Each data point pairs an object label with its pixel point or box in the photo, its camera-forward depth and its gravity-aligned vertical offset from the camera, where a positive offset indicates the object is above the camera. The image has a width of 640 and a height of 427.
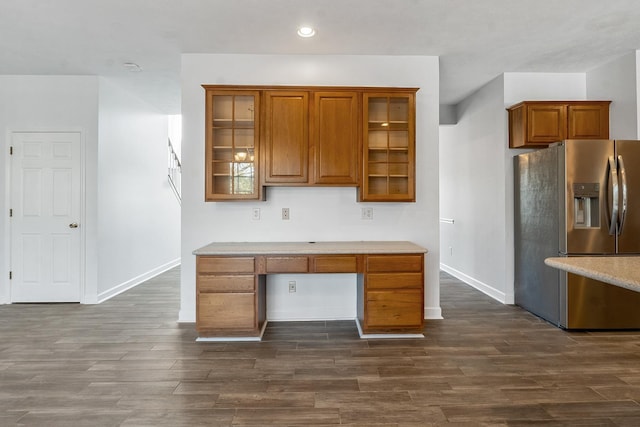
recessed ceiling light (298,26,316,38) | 3.24 +1.68
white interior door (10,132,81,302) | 4.39 -0.02
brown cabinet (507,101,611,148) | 4.02 +1.06
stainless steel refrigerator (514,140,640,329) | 3.35 -0.04
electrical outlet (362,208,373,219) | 3.83 +0.02
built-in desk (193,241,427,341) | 3.17 -0.59
